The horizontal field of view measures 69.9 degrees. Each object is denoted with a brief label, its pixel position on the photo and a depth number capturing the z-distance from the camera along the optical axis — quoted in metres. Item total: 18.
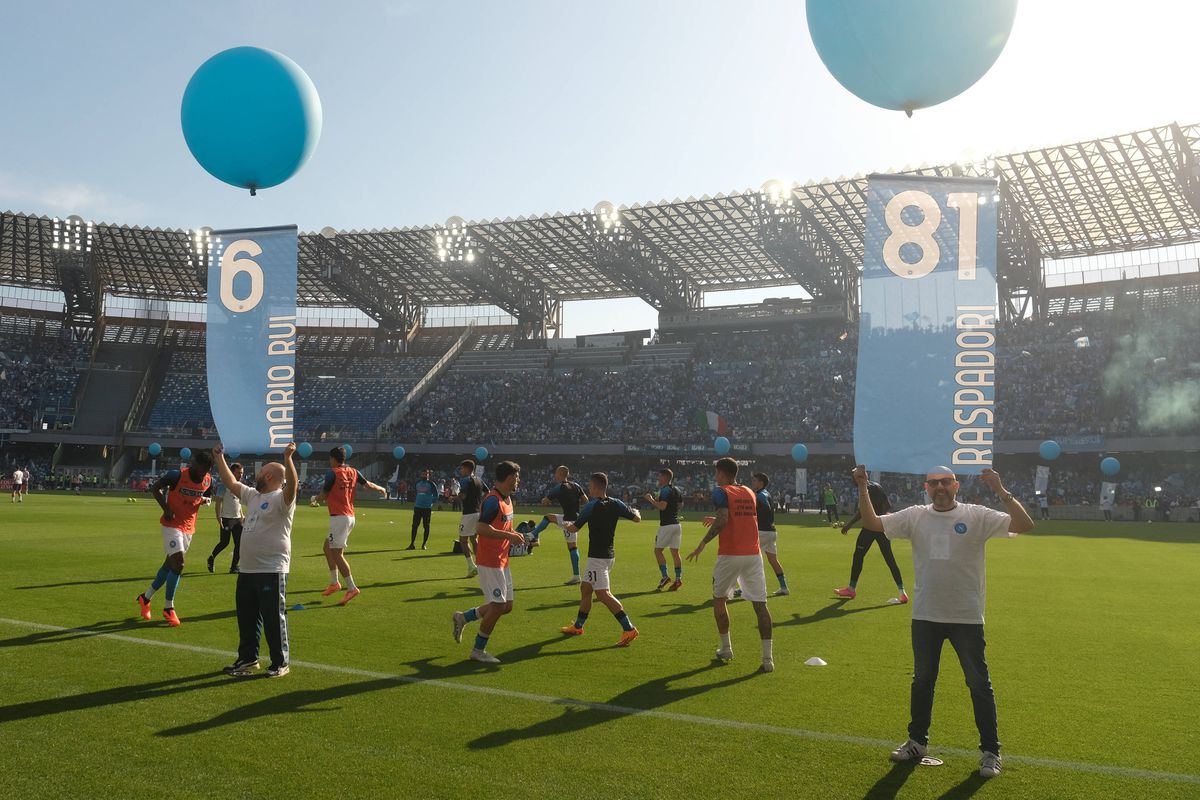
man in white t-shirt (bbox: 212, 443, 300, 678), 7.87
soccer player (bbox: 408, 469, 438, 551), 20.78
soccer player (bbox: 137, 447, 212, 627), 10.45
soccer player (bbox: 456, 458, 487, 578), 14.77
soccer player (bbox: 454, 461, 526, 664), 8.60
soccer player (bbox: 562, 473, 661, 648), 10.03
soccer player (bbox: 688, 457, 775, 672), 8.78
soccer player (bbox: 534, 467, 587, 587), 13.57
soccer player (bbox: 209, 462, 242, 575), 14.89
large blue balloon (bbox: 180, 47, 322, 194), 9.55
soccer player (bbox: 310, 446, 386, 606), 12.48
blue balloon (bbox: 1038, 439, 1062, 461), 34.28
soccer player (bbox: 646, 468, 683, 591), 14.34
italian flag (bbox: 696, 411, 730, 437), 54.34
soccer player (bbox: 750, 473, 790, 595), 13.32
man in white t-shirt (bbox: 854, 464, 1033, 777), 5.73
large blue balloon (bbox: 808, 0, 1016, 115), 7.30
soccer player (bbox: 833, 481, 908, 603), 12.67
